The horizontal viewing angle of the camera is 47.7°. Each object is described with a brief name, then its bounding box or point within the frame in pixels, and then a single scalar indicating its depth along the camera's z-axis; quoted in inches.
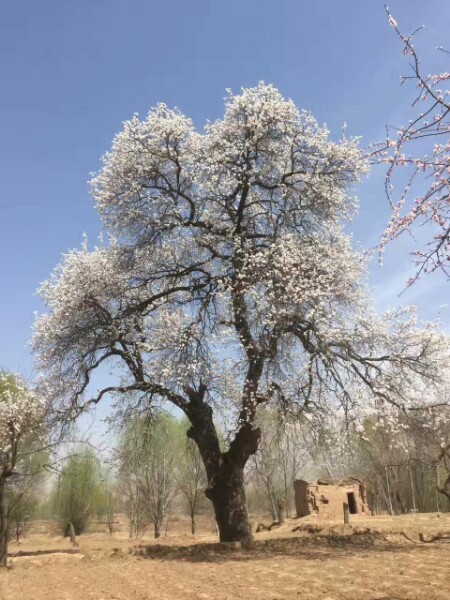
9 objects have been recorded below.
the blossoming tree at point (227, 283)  541.0
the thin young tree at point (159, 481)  1521.9
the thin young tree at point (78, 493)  1628.9
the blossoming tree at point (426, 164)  163.2
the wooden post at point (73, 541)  1017.5
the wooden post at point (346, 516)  863.2
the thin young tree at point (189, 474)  1556.3
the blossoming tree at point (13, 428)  506.0
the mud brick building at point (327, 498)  1055.6
